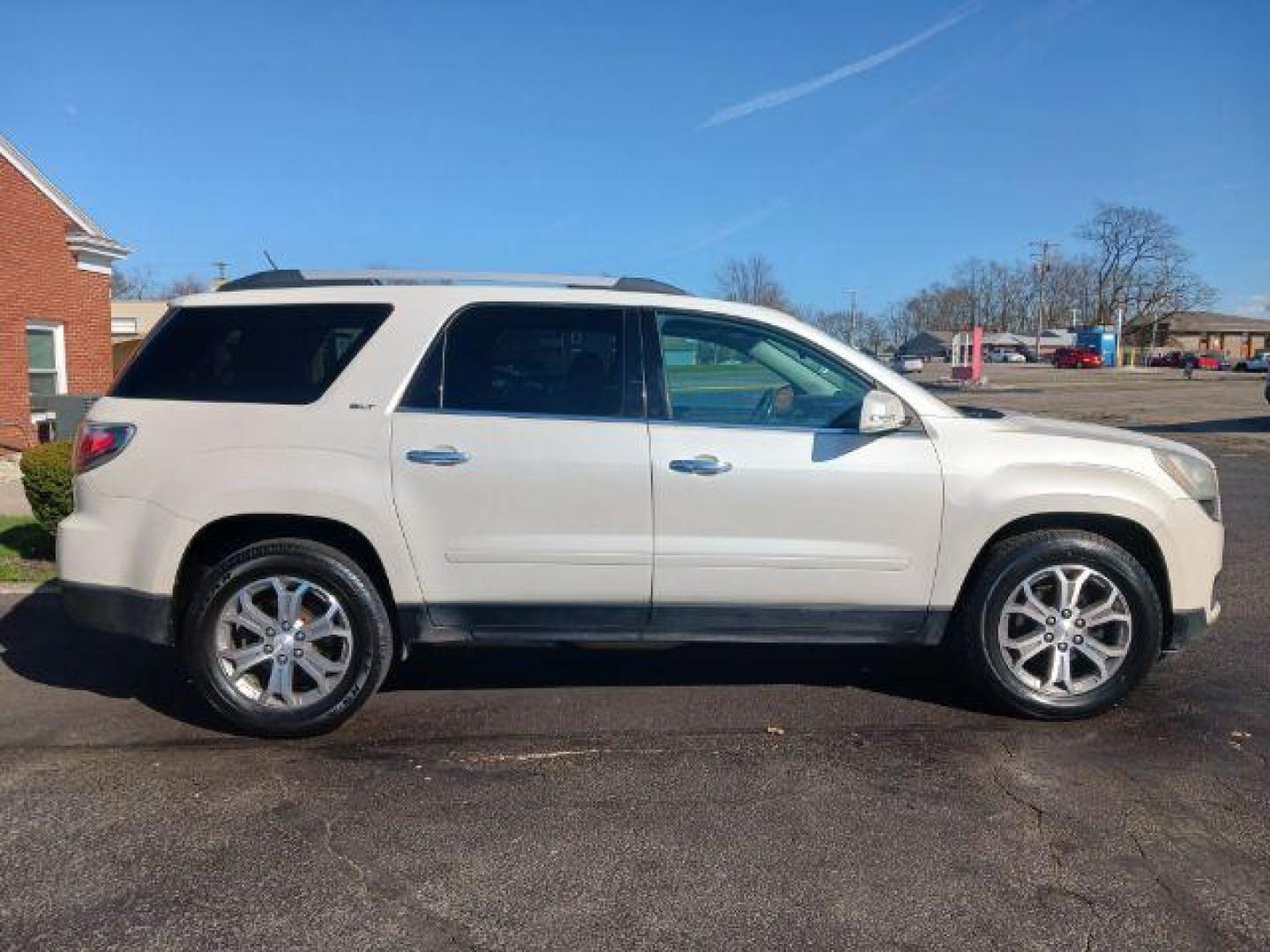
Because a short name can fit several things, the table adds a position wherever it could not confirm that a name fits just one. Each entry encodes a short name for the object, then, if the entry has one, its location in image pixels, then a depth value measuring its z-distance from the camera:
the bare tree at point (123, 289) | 77.06
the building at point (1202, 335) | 116.31
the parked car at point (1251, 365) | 80.66
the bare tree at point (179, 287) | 70.18
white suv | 4.15
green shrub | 7.00
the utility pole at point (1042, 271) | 100.69
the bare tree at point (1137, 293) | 111.88
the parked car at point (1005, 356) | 109.94
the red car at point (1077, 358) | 85.12
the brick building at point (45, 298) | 14.53
